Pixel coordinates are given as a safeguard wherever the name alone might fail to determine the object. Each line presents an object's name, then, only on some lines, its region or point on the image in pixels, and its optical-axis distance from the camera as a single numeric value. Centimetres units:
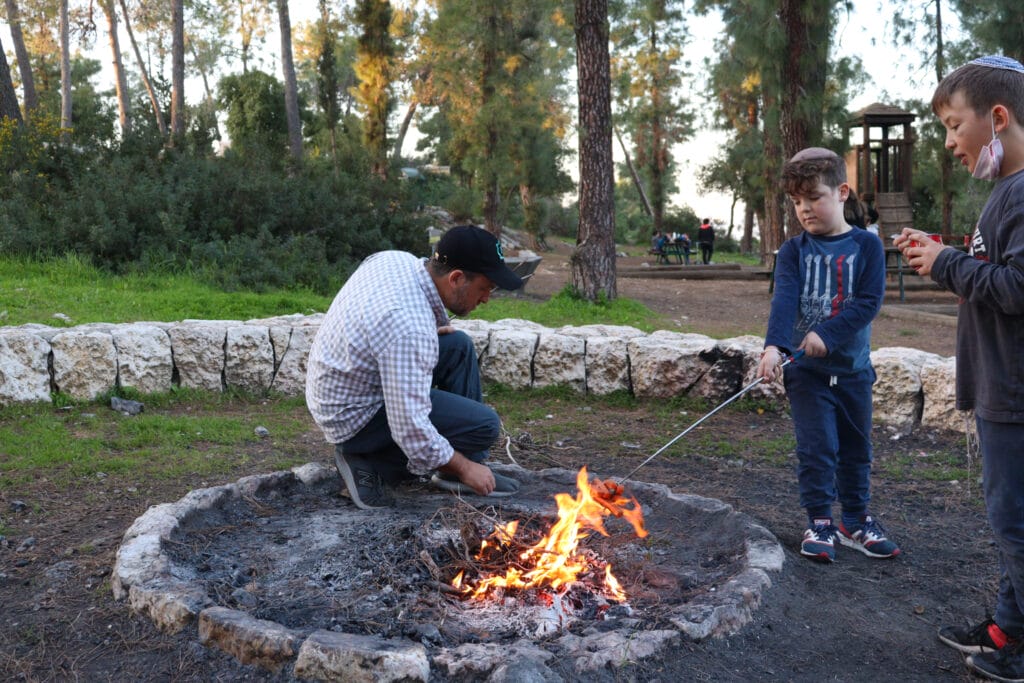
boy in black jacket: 251
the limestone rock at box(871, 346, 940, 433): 574
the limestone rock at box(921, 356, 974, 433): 556
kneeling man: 339
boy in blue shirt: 358
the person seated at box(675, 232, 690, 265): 2241
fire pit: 260
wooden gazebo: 1759
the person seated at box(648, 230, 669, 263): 2227
